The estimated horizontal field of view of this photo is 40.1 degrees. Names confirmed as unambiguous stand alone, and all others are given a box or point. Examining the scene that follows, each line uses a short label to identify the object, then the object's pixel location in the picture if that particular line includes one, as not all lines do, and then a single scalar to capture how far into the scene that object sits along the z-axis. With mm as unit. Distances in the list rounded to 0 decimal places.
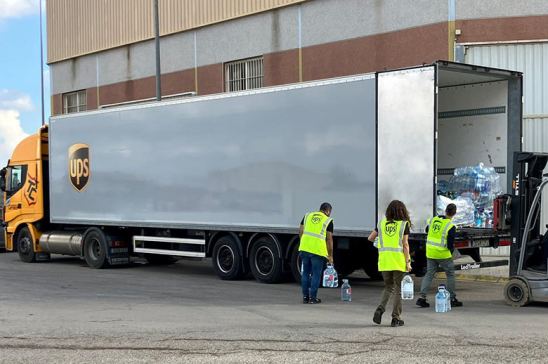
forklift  11102
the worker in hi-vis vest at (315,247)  11719
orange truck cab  19656
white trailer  12242
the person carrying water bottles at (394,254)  9445
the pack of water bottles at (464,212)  13062
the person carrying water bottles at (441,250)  11125
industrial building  17844
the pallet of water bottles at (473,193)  13117
